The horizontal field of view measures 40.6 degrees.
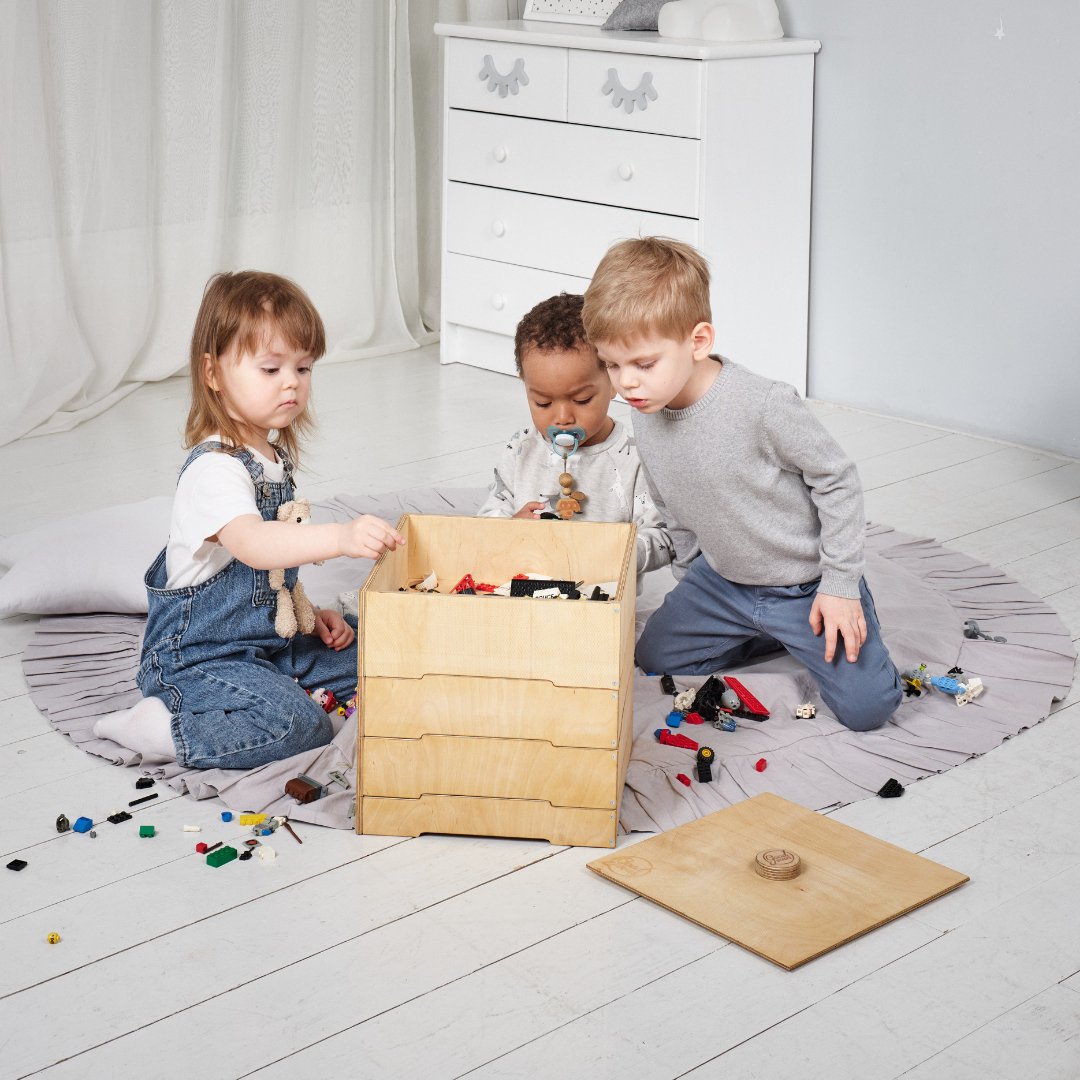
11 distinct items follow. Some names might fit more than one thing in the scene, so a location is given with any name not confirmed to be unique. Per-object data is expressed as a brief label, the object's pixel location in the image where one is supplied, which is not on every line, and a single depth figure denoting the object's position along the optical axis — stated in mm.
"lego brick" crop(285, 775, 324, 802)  1751
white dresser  3281
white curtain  3330
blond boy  1787
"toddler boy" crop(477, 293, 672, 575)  2086
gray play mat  1786
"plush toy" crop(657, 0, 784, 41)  3301
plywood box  1582
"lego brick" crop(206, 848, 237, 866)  1627
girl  1823
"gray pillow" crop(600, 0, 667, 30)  3463
